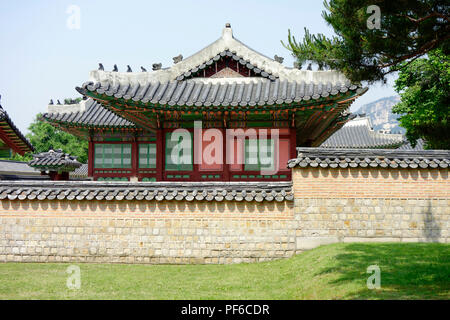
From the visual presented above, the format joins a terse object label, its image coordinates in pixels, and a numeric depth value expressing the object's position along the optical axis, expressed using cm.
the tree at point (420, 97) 1843
